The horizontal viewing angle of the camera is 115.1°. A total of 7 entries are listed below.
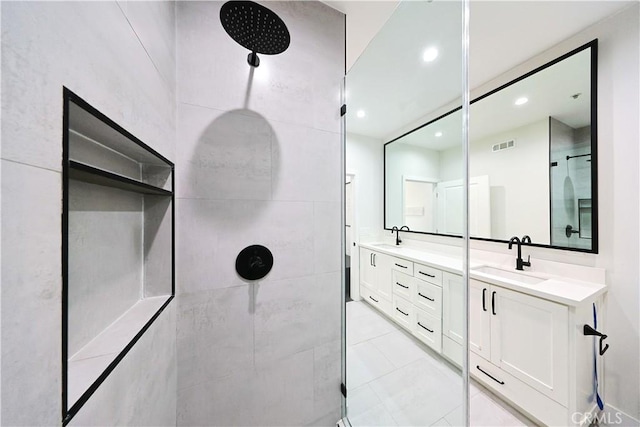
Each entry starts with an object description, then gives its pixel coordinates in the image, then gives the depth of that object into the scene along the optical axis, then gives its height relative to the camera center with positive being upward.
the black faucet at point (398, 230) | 1.80 -0.15
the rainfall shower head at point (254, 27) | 0.73 +0.73
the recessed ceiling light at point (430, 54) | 1.10 +0.90
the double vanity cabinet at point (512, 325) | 1.16 -0.71
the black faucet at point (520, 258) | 1.67 -0.36
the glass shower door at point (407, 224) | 1.04 -0.08
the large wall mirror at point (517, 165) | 1.39 +0.39
